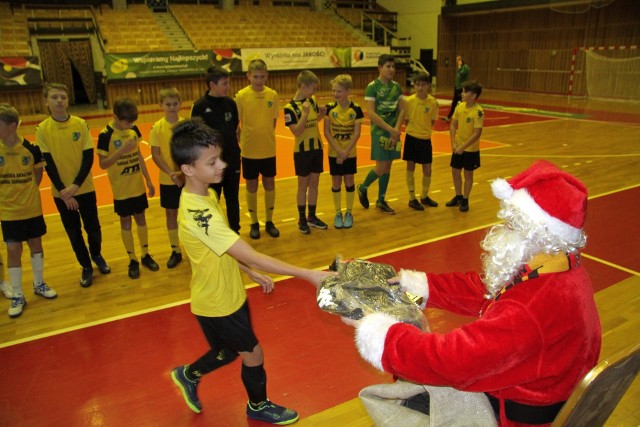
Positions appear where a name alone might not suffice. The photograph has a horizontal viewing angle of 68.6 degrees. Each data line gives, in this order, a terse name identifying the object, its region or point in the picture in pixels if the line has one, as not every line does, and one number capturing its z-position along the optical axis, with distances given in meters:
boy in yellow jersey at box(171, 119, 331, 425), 2.37
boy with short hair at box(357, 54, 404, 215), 6.43
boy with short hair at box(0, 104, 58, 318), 4.13
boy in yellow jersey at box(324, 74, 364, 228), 6.09
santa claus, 1.56
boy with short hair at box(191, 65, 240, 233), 5.05
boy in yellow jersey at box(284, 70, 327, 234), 5.73
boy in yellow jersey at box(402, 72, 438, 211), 6.84
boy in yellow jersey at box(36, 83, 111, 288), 4.39
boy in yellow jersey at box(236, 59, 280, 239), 5.72
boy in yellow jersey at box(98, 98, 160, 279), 4.67
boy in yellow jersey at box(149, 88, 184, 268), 4.79
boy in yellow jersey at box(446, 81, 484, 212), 6.48
